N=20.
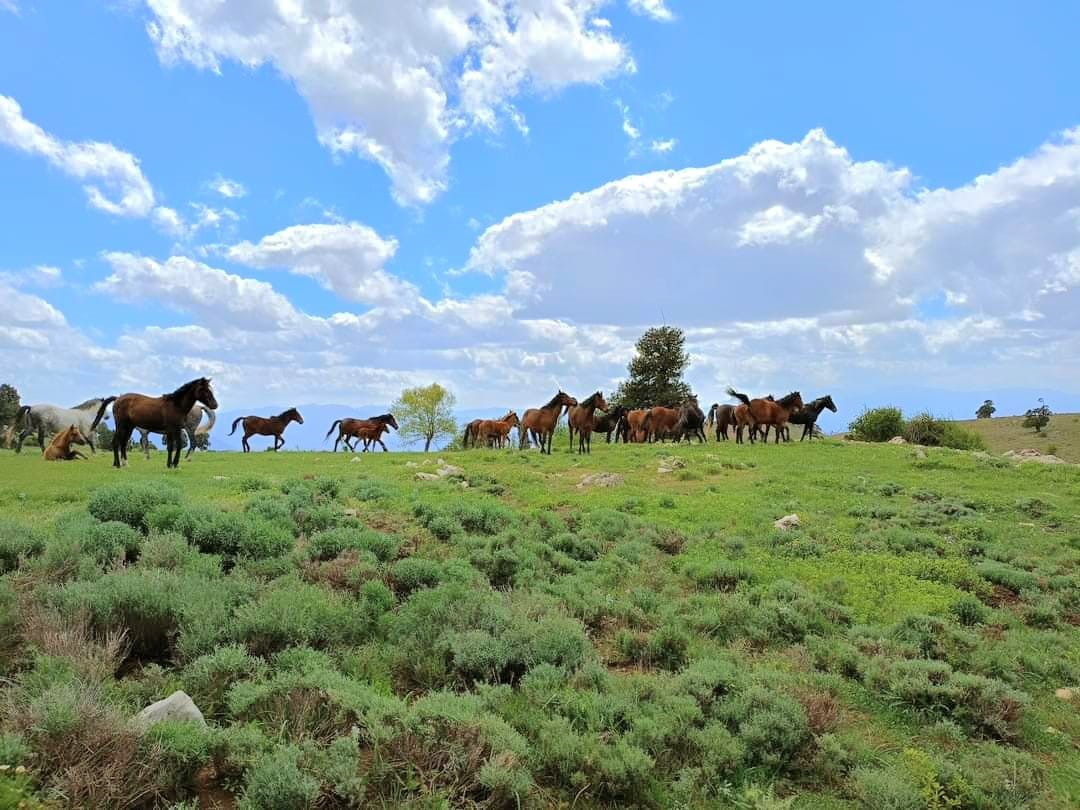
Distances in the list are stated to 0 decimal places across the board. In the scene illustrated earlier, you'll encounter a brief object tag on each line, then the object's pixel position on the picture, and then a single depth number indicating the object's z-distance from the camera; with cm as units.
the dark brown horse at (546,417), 2786
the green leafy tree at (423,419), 6544
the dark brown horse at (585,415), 2831
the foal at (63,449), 1953
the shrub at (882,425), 3884
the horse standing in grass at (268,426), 3528
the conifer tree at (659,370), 6050
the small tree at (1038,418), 5266
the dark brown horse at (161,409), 1759
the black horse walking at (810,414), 3372
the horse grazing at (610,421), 3888
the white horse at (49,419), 2595
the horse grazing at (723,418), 3691
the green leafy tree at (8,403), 5444
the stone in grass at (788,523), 1326
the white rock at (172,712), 476
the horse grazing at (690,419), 3391
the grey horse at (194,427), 2126
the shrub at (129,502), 952
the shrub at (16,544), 784
